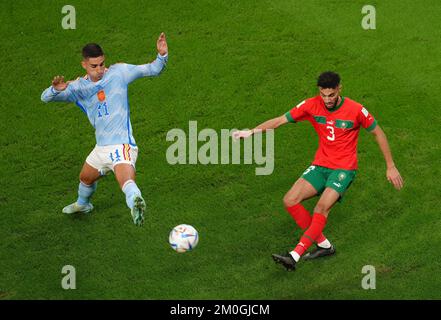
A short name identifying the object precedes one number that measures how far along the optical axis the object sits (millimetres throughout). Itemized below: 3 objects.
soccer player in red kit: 10078
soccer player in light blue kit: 10289
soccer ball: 9820
